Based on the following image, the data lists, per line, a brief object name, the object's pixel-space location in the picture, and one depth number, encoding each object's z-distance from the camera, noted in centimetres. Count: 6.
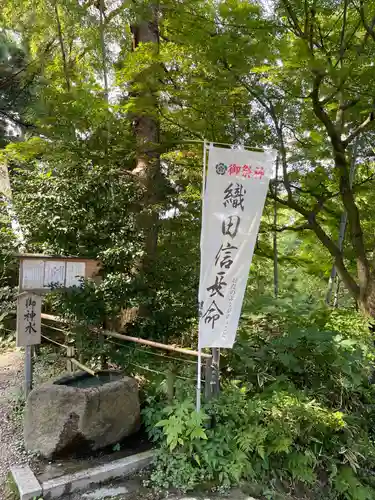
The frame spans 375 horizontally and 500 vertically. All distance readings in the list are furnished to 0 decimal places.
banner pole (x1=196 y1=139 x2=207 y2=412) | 328
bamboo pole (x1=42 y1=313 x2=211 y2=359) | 350
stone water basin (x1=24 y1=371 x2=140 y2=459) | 313
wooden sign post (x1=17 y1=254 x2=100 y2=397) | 388
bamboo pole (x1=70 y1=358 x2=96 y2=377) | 388
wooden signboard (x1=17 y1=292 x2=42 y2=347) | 394
